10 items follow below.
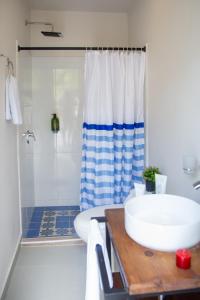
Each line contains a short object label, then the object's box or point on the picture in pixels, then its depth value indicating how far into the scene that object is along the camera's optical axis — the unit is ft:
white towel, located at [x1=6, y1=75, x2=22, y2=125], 7.01
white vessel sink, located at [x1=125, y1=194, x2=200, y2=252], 3.58
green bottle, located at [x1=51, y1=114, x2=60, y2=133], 11.82
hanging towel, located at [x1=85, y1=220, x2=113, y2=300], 3.81
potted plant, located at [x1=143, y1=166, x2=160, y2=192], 6.64
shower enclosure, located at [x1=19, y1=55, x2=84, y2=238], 11.57
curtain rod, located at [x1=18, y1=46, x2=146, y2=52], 8.41
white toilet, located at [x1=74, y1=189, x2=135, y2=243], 7.18
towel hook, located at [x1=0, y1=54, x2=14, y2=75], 7.43
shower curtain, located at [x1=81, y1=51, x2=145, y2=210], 8.57
